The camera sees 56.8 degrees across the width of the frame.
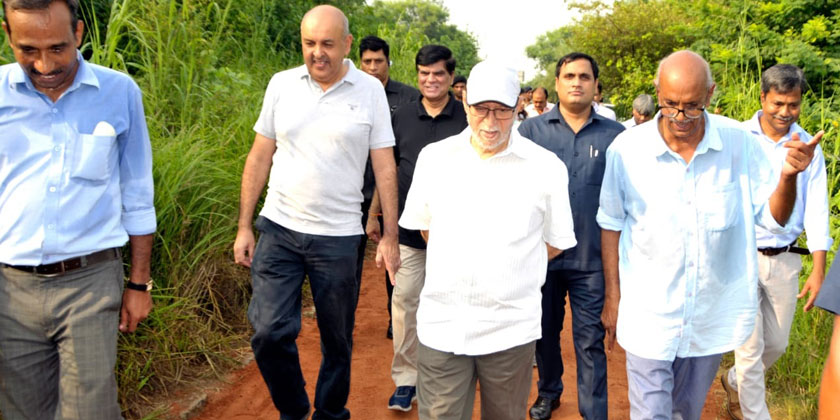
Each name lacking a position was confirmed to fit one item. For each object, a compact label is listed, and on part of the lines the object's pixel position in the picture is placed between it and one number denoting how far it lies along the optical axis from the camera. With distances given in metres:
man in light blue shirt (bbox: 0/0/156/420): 2.90
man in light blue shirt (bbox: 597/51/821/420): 3.38
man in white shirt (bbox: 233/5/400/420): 4.07
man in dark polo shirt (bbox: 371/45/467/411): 5.09
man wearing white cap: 3.18
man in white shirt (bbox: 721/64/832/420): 4.47
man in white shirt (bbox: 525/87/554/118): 11.59
